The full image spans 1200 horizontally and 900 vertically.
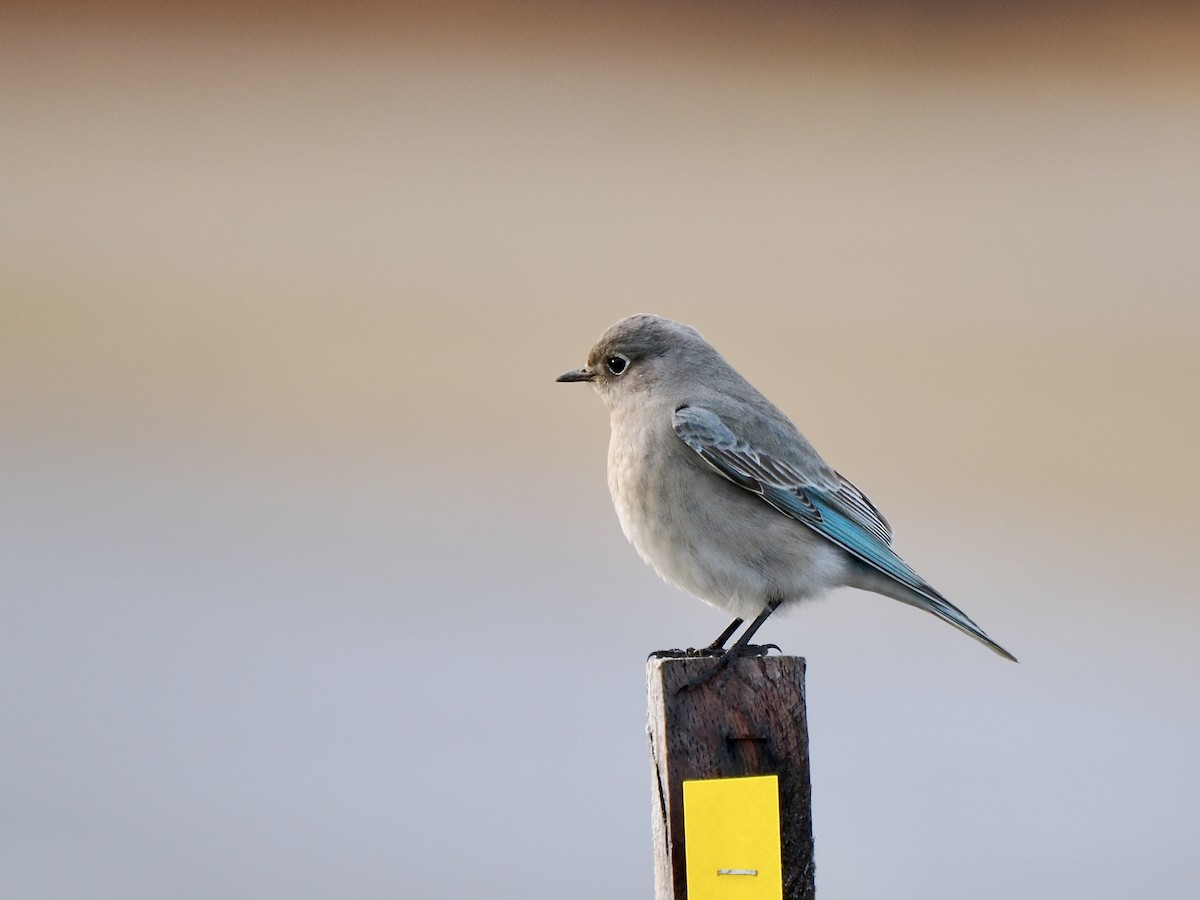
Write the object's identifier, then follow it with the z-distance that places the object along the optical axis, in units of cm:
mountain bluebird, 752
